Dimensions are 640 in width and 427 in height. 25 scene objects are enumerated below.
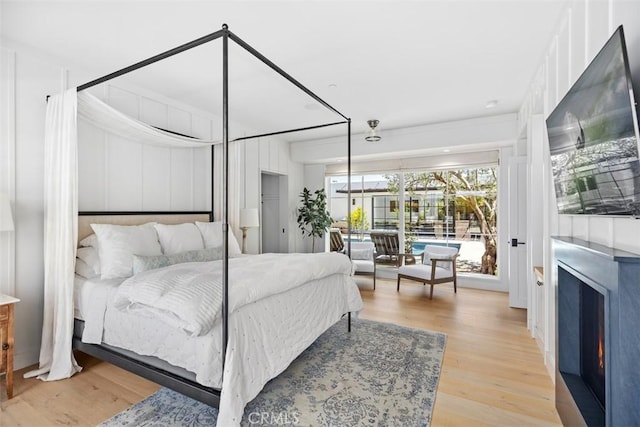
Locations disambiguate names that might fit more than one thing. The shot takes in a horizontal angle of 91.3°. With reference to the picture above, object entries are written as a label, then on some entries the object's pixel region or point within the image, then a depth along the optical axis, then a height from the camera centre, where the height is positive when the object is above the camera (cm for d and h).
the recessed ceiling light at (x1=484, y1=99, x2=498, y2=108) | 388 +141
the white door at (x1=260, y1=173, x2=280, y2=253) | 618 +5
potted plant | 607 +1
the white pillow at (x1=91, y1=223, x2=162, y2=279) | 257 -27
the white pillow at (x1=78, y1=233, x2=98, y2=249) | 281 -23
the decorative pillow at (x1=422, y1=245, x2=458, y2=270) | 490 -61
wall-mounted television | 118 +34
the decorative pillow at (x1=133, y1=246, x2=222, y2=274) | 254 -38
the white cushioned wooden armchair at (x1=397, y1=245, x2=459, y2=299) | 460 -81
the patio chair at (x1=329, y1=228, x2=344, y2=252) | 627 -51
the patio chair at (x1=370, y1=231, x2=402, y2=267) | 561 -58
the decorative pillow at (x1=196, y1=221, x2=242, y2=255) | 357 -22
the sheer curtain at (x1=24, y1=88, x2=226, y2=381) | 244 -10
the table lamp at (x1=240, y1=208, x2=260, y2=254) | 443 -4
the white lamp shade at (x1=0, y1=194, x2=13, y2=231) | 215 +1
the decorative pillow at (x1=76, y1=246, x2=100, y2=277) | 267 -35
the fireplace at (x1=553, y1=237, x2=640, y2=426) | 117 -57
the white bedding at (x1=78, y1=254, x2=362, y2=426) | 179 -79
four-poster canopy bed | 178 -77
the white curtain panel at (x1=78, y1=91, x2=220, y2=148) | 259 +85
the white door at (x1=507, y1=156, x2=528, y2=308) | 404 -20
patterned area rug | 197 -127
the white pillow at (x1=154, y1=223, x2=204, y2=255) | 316 -23
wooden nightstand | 215 -85
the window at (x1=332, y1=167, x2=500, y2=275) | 533 +10
